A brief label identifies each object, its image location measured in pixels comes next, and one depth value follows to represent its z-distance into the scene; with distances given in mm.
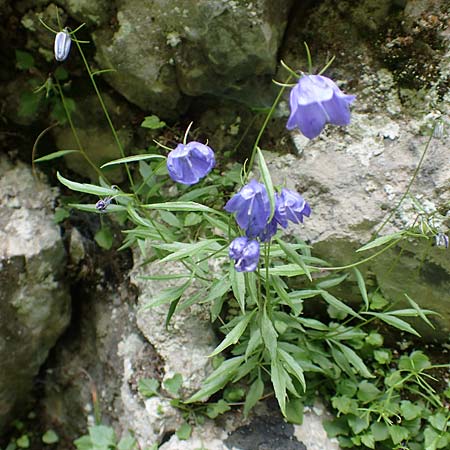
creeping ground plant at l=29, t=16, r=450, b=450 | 276
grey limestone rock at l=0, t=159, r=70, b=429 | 365
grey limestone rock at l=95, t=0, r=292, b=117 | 332
